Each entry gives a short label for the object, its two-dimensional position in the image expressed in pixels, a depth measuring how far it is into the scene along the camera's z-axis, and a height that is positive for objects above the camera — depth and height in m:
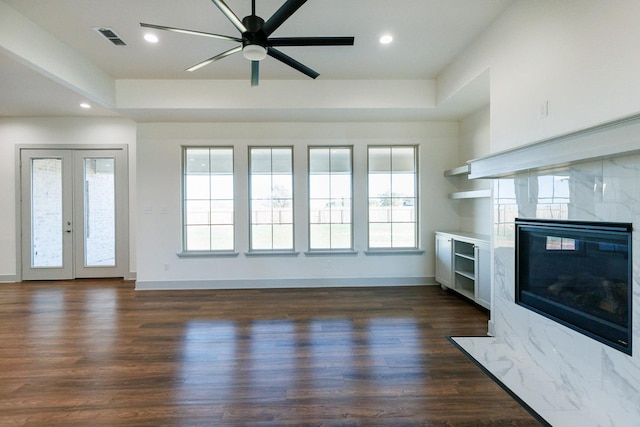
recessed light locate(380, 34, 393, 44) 3.42 +1.93
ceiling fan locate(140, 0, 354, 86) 2.43 +1.48
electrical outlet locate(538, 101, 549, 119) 2.51 +0.83
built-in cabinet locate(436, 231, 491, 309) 3.81 -0.74
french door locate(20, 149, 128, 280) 5.85 +0.02
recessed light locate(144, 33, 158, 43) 3.37 +1.94
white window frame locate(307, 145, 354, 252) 5.35 +0.05
